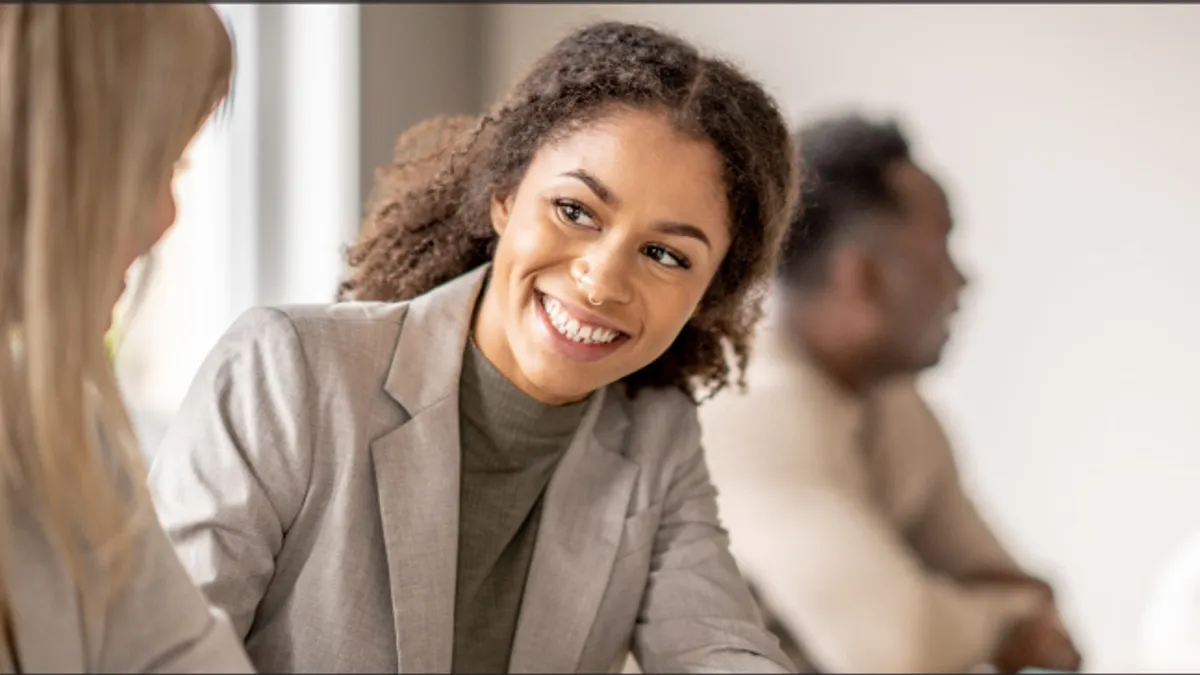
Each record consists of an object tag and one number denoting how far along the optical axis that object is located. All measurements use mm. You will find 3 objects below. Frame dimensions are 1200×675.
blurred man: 2667
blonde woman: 1842
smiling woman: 2178
